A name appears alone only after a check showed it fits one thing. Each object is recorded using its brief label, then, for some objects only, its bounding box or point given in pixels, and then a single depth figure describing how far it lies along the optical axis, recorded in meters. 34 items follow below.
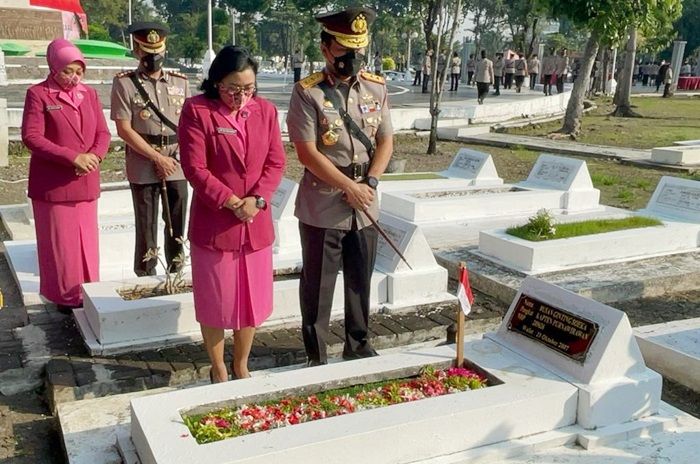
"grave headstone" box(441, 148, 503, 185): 9.42
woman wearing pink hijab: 4.58
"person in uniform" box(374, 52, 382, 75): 35.91
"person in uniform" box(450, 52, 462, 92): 25.98
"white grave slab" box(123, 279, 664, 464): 2.94
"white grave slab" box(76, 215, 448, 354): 4.37
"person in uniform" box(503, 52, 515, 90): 27.22
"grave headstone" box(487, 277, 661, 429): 3.45
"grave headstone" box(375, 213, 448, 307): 5.13
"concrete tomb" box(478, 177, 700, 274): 6.14
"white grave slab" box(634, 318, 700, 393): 4.16
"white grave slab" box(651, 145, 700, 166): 12.52
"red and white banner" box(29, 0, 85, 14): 22.98
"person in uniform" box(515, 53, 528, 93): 26.80
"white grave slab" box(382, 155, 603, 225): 8.02
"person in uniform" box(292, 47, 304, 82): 27.34
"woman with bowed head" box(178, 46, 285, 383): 3.48
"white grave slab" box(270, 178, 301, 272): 6.36
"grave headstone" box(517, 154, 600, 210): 8.66
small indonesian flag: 3.53
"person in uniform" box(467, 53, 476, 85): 33.76
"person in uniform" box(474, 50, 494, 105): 19.98
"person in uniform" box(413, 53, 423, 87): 32.81
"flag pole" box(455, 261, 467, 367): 3.54
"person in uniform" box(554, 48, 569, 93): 25.80
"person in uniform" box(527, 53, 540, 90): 28.41
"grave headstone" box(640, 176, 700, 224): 7.48
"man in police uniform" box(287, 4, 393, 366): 3.76
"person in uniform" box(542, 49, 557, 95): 25.11
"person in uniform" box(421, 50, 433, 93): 26.84
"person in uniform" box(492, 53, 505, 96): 24.69
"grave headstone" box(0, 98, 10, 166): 10.95
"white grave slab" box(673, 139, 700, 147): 14.35
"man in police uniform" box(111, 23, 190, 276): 4.88
